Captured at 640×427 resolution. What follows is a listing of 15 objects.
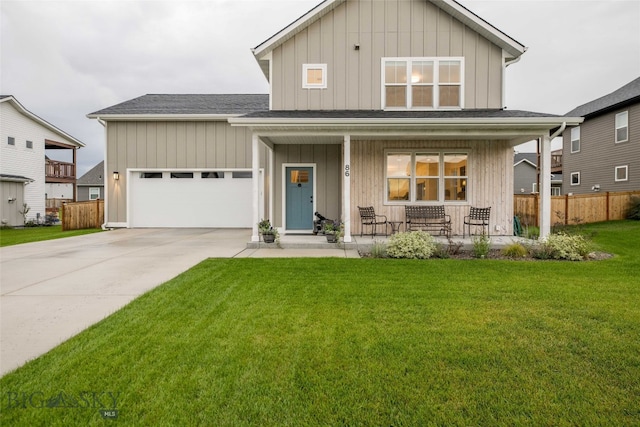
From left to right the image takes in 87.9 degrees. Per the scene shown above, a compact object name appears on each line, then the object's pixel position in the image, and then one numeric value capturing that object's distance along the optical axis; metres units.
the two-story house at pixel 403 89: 9.77
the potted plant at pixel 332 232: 8.43
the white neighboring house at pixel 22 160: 16.75
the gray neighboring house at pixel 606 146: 15.60
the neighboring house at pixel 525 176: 33.22
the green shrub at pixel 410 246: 7.05
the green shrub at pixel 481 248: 7.13
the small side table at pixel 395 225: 9.62
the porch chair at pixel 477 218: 9.35
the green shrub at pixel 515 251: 7.21
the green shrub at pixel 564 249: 6.97
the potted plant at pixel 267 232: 8.50
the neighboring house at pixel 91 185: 28.97
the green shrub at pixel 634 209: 13.34
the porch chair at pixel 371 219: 9.49
